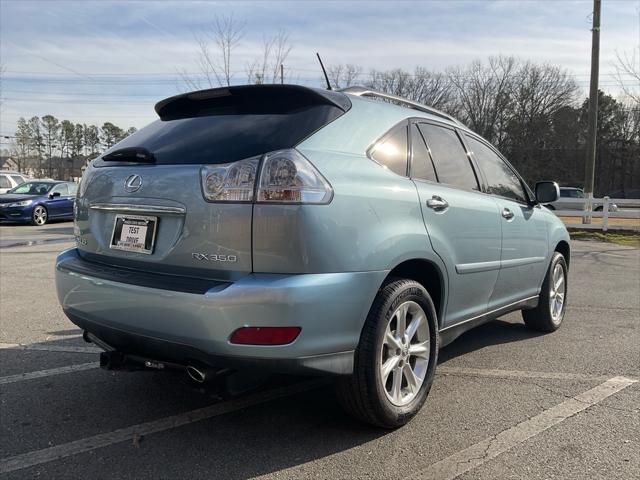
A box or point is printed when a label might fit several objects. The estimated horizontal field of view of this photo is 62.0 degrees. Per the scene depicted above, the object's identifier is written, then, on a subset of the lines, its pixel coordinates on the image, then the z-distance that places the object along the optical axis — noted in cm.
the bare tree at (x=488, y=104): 5338
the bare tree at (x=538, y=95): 5516
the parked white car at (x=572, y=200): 1770
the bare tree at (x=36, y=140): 8062
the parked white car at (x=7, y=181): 2128
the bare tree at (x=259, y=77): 2017
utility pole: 1788
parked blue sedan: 1673
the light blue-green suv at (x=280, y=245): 238
